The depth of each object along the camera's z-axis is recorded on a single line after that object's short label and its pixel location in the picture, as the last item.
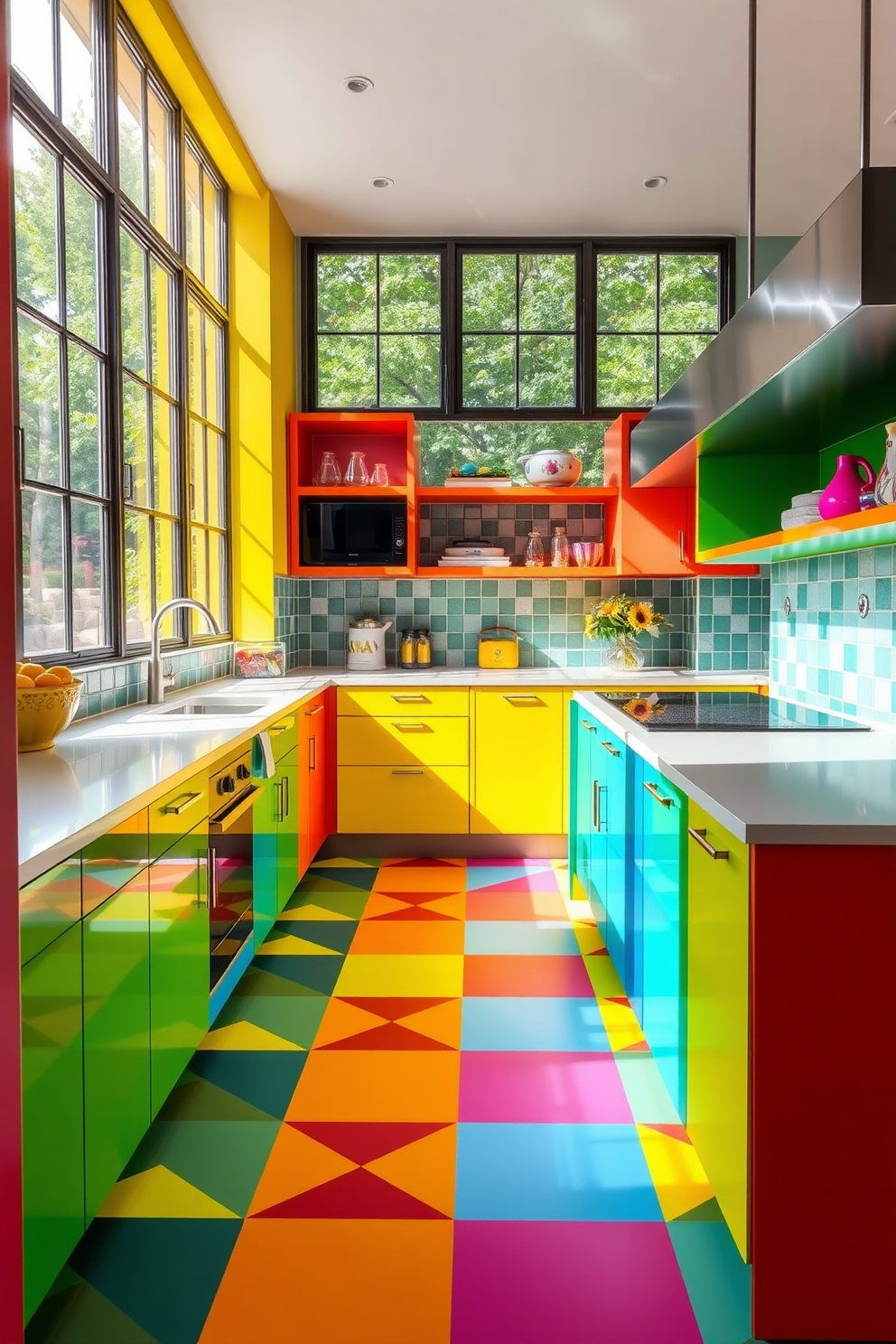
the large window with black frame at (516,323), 4.98
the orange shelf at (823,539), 1.94
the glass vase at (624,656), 4.82
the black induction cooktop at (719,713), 2.64
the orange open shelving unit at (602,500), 4.65
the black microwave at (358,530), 4.69
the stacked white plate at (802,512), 2.63
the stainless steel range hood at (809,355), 1.32
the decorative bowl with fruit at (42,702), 2.21
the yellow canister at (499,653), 4.96
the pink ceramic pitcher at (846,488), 2.42
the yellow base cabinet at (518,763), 4.35
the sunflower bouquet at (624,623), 4.68
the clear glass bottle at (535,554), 4.90
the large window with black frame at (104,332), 2.58
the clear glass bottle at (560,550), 4.88
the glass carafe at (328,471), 4.81
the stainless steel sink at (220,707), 3.37
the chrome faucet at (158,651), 3.06
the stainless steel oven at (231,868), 2.45
